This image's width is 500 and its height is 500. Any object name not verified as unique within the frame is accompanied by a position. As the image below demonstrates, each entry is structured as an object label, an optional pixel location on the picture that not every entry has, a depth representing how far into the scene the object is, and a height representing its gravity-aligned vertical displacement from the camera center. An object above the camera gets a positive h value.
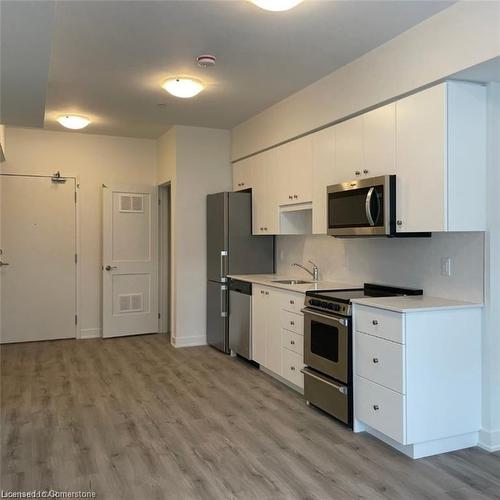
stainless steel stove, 3.30 -0.70
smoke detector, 3.58 +1.39
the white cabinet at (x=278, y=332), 4.02 -0.76
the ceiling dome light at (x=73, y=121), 5.29 +1.39
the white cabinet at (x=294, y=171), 4.36 +0.71
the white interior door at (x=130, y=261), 6.35 -0.17
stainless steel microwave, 3.23 +0.28
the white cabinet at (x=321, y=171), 3.98 +0.64
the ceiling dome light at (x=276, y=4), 2.61 +1.31
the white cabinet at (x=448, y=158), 2.88 +0.54
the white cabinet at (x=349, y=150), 3.61 +0.74
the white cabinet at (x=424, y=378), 2.84 -0.79
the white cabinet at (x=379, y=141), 3.27 +0.73
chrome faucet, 4.77 -0.24
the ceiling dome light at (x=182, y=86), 4.10 +1.37
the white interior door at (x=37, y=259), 6.01 -0.14
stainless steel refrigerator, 5.43 -0.03
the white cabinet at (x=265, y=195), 5.00 +0.56
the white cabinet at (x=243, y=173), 5.54 +0.87
